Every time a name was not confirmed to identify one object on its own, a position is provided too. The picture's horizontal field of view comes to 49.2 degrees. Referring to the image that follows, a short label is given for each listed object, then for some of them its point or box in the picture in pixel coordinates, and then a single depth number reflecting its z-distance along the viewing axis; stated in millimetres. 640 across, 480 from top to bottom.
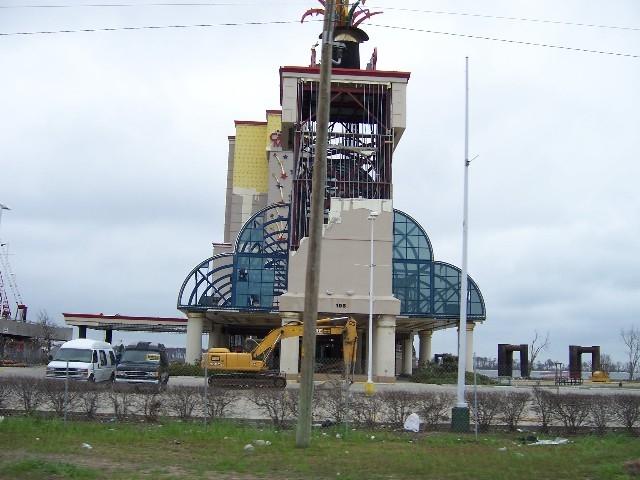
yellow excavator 34188
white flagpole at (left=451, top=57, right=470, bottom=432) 18312
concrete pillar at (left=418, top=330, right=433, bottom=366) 69688
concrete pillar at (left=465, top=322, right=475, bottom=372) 59094
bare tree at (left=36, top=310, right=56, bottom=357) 87875
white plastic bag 17797
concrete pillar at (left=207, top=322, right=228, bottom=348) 71044
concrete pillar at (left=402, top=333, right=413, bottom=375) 69250
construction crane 99062
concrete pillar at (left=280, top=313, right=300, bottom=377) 46241
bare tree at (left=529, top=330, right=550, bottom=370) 80375
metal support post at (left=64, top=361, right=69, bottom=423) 17194
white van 30983
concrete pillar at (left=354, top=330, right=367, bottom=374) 59722
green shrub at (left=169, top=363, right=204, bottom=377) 49453
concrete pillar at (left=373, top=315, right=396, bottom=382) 47219
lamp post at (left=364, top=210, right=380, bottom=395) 38006
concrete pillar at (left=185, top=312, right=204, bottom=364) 57094
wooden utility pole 14352
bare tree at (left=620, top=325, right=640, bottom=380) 80188
